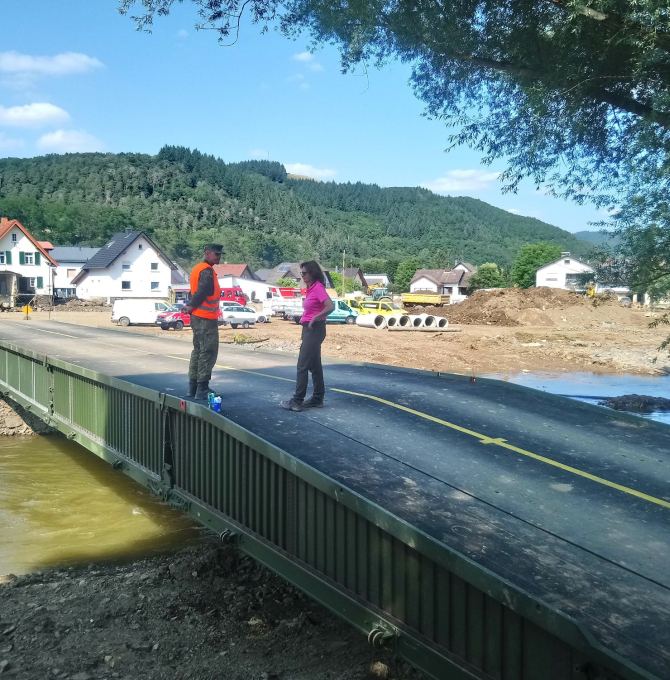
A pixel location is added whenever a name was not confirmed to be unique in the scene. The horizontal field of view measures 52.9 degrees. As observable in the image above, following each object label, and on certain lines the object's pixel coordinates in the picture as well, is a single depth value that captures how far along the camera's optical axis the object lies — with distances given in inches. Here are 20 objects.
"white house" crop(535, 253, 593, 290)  3821.4
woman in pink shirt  302.5
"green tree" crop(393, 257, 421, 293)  5153.1
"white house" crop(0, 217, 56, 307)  2647.6
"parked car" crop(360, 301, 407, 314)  1728.6
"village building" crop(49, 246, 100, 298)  3176.7
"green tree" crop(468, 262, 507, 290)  3917.3
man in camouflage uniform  319.0
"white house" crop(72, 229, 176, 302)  2842.0
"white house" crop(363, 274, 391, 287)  5542.8
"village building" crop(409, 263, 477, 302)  4756.4
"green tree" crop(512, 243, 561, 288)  4210.1
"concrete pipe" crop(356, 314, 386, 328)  1656.0
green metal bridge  144.9
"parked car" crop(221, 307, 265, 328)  1609.3
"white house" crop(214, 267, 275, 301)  4138.8
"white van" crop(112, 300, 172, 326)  1562.5
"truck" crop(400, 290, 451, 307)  2283.2
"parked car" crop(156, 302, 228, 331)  1498.5
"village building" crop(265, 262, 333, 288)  4701.3
